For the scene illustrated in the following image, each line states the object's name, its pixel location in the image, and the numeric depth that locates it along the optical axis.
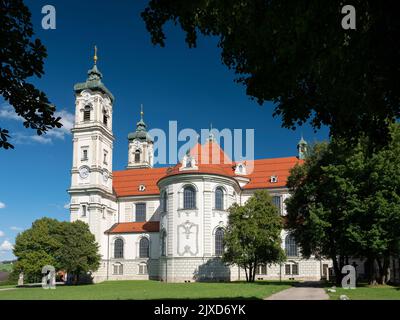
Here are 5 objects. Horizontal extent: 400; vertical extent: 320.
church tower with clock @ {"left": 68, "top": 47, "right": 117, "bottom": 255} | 56.88
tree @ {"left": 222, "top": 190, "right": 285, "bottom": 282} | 39.72
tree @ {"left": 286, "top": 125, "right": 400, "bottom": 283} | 30.47
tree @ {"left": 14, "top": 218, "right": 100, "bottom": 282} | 47.34
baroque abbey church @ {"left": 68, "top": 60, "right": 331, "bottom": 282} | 46.38
